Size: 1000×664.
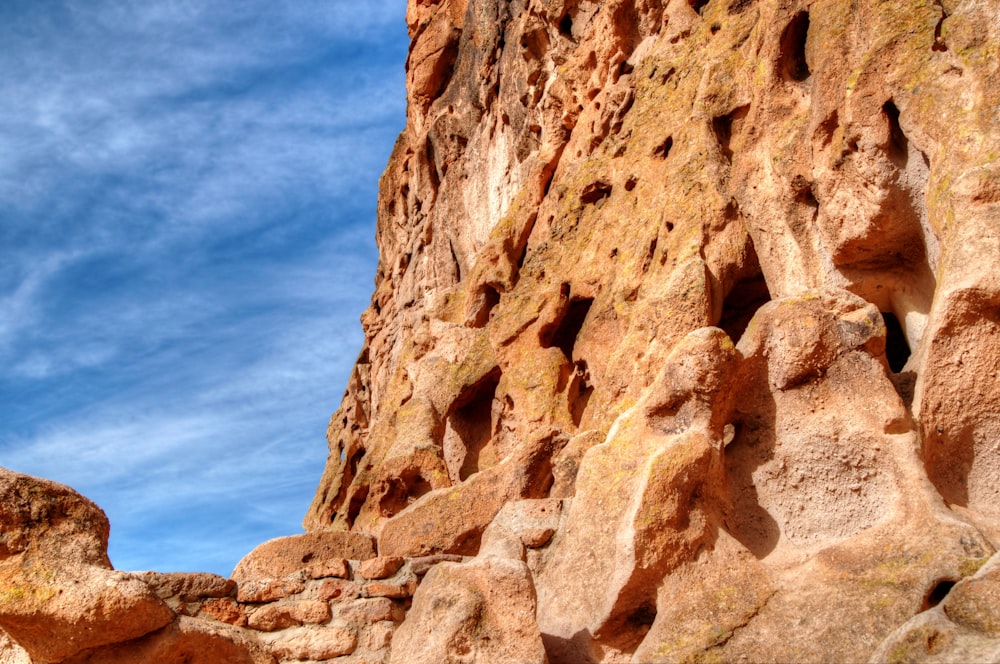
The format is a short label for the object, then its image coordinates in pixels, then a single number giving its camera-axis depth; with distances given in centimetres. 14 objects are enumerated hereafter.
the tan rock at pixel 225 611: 635
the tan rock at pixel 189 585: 615
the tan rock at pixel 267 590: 658
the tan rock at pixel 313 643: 633
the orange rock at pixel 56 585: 554
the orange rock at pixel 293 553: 932
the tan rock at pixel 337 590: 665
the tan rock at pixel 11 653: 619
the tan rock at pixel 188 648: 576
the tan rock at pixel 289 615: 646
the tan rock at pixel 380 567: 673
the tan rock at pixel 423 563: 680
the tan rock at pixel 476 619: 557
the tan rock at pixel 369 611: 649
